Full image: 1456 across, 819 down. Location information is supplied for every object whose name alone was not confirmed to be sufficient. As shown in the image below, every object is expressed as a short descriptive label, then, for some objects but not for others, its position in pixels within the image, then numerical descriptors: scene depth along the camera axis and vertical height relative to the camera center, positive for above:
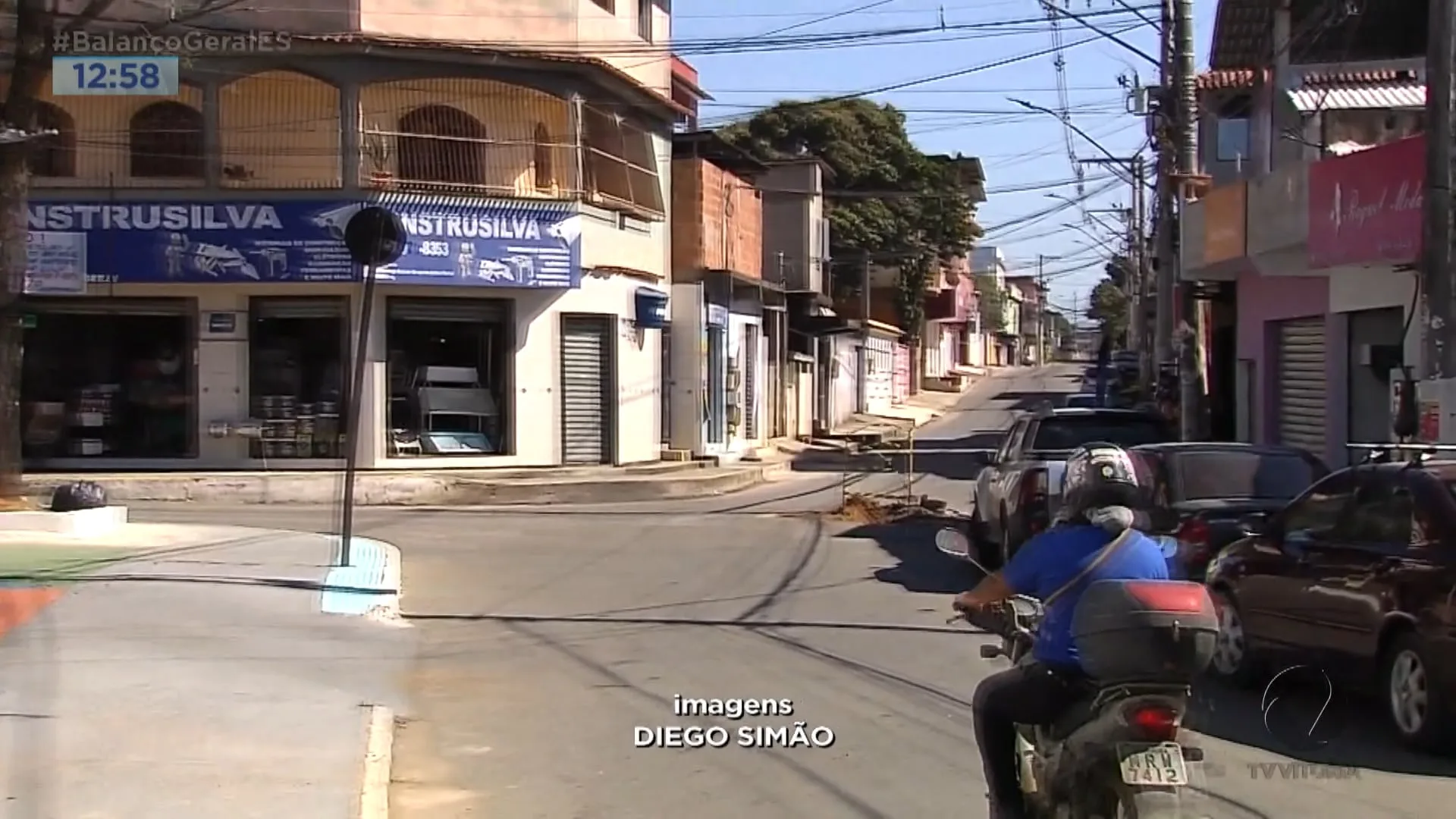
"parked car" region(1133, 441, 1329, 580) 12.44 -0.72
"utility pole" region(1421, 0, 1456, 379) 13.29 +1.48
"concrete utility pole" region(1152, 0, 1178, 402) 26.77 +3.14
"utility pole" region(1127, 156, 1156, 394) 48.88 +4.43
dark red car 8.63 -1.15
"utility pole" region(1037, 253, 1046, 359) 155.54 +6.57
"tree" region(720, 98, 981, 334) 61.56 +8.16
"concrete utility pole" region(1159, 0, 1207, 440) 22.17 +2.95
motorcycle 5.28 -1.19
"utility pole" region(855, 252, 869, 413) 58.62 +1.29
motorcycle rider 5.82 -0.69
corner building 26.56 +2.21
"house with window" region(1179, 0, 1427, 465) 17.94 +1.93
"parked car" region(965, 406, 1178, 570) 16.06 -0.74
